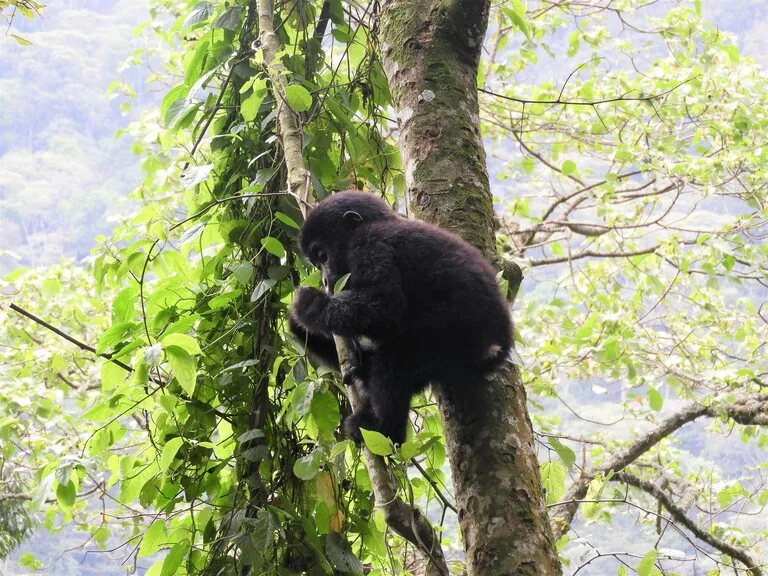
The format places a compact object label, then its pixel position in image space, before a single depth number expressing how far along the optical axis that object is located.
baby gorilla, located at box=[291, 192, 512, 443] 4.70
